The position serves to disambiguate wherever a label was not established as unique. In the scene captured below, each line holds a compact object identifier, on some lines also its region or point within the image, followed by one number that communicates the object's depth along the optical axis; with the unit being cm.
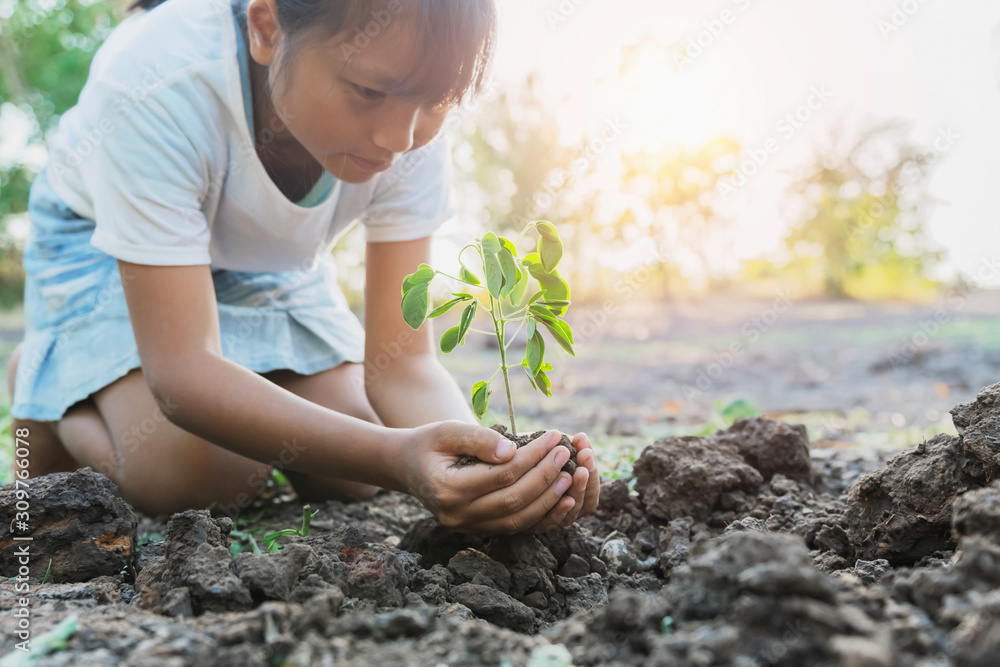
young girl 68
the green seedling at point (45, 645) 48
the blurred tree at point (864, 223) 1037
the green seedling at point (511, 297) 64
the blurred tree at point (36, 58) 870
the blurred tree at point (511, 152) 969
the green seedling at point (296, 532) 72
